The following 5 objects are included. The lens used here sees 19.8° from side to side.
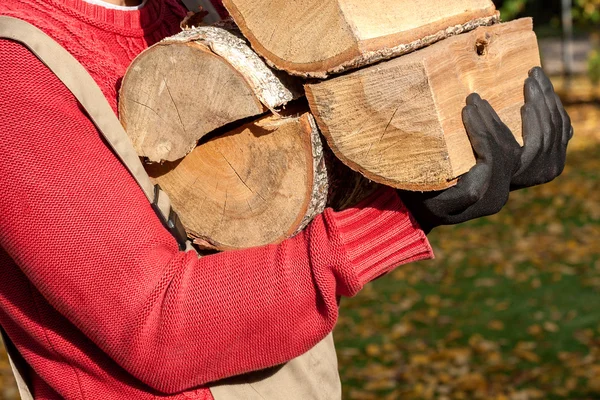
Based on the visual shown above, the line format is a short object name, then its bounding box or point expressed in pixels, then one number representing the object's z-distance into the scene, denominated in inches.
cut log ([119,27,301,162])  66.5
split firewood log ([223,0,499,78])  64.4
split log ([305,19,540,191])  64.5
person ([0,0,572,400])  63.0
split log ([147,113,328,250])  67.4
